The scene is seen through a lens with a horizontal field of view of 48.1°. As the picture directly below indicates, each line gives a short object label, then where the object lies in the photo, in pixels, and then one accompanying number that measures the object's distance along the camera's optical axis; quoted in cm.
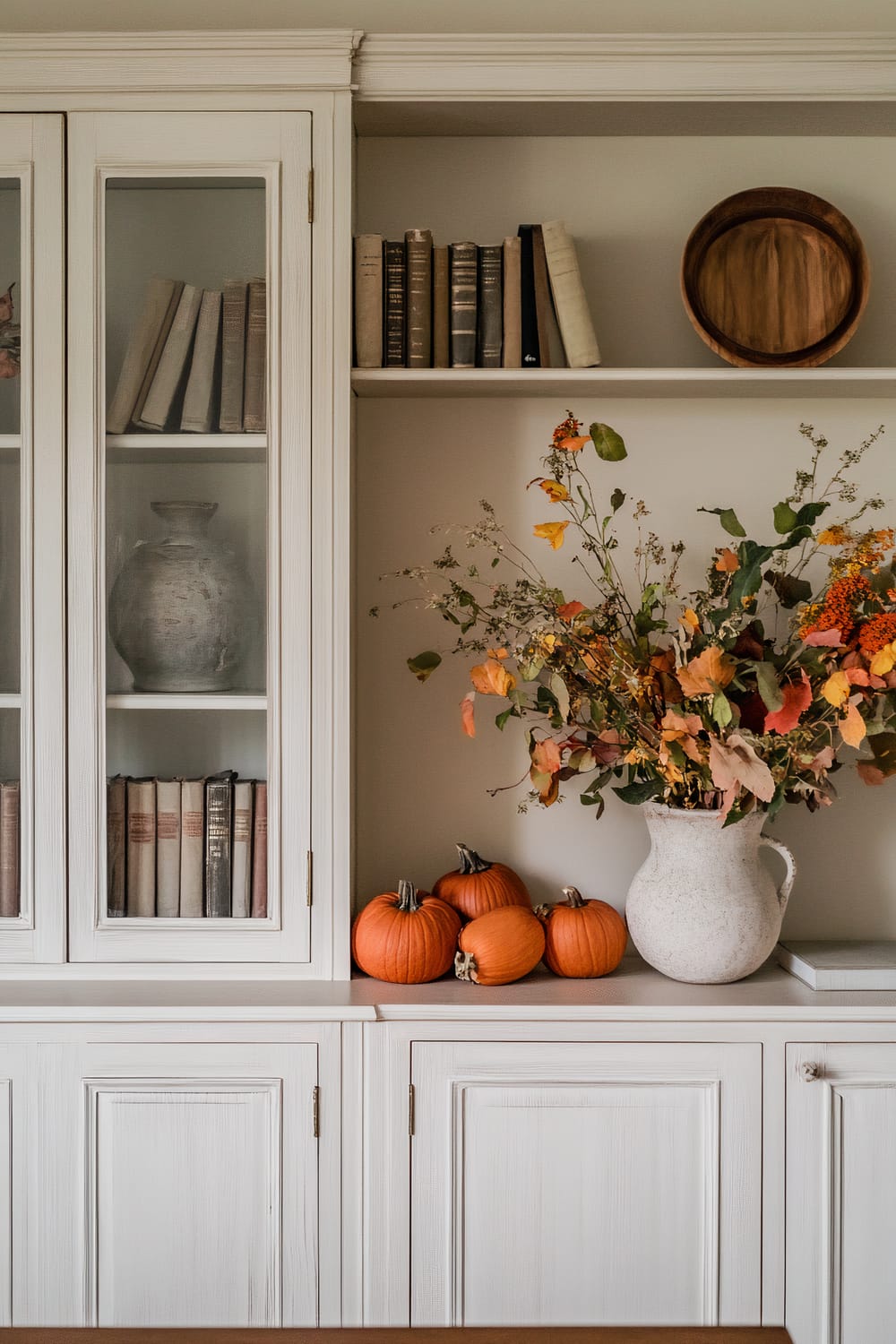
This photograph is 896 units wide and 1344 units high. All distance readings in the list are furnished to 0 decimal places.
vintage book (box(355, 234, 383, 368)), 166
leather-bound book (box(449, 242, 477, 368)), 168
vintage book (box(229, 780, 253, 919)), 161
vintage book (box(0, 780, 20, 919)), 161
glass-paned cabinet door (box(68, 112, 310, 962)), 159
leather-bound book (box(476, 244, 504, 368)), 169
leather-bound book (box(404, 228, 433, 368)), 168
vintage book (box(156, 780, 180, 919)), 161
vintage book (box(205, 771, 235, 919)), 161
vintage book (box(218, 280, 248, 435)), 160
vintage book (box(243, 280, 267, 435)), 160
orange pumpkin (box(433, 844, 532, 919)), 168
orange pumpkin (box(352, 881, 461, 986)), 157
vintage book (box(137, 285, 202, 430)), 160
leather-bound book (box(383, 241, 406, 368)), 168
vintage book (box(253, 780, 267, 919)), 161
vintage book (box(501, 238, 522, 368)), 168
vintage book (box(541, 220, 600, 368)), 167
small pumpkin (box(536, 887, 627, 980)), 161
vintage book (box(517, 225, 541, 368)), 168
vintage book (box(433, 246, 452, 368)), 170
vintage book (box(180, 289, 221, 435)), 160
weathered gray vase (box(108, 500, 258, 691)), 161
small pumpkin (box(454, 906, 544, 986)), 157
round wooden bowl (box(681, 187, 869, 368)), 171
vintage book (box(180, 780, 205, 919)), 161
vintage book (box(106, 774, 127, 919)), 161
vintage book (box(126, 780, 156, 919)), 161
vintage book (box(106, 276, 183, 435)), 160
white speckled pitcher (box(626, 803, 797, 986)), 155
